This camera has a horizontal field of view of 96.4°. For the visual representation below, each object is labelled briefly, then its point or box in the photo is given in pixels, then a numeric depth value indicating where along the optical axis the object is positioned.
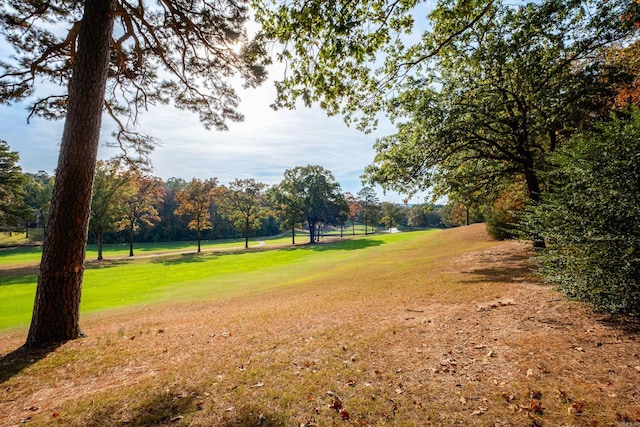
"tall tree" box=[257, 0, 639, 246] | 6.11
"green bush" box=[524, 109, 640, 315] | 4.77
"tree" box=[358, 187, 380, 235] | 76.62
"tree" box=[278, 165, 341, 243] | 58.44
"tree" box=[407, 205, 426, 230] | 103.38
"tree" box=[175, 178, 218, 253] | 43.91
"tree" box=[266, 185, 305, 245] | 54.00
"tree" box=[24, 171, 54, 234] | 58.16
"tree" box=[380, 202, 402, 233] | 82.50
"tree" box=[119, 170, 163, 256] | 38.79
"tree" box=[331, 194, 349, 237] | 60.12
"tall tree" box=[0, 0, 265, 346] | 5.89
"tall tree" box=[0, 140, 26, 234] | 27.38
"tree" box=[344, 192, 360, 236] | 88.96
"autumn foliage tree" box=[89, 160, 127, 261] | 32.97
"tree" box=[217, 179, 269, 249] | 49.91
